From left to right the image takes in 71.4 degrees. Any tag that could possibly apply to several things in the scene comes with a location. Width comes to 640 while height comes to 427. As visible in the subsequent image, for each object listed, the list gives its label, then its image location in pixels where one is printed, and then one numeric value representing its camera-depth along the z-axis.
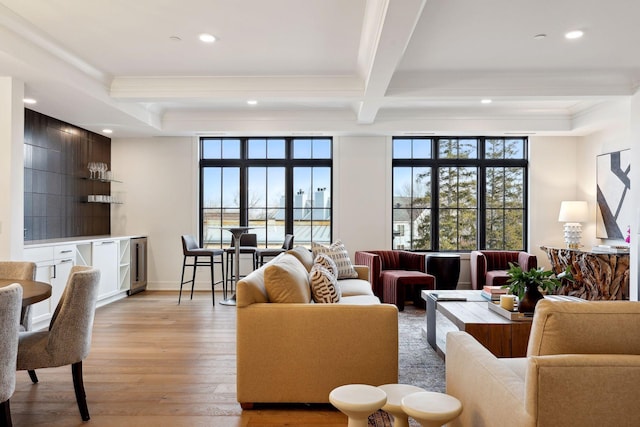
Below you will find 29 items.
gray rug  3.12
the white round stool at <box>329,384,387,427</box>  1.82
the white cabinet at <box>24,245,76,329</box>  4.51
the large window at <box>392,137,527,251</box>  7.23
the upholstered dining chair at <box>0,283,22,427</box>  1.96
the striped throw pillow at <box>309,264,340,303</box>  3.17
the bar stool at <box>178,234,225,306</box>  5.84
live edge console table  5.21
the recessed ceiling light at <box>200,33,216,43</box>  3.82
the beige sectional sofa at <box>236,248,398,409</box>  2.64
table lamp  6.52
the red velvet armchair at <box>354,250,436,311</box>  5.58
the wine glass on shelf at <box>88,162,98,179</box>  6.41
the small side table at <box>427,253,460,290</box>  6.40
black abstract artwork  5.81
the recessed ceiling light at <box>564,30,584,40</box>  3.70
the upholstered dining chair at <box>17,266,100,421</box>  2.42
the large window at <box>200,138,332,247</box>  7.30
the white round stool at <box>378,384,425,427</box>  1.93
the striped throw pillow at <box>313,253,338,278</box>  4.22
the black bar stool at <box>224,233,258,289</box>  6.44
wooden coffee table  3.16
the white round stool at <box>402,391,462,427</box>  1.71
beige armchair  1.38
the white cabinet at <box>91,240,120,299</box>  5.60
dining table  2.29
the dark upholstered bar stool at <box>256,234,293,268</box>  6.20
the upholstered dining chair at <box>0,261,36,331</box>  3.08
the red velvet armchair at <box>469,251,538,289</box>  6.16
